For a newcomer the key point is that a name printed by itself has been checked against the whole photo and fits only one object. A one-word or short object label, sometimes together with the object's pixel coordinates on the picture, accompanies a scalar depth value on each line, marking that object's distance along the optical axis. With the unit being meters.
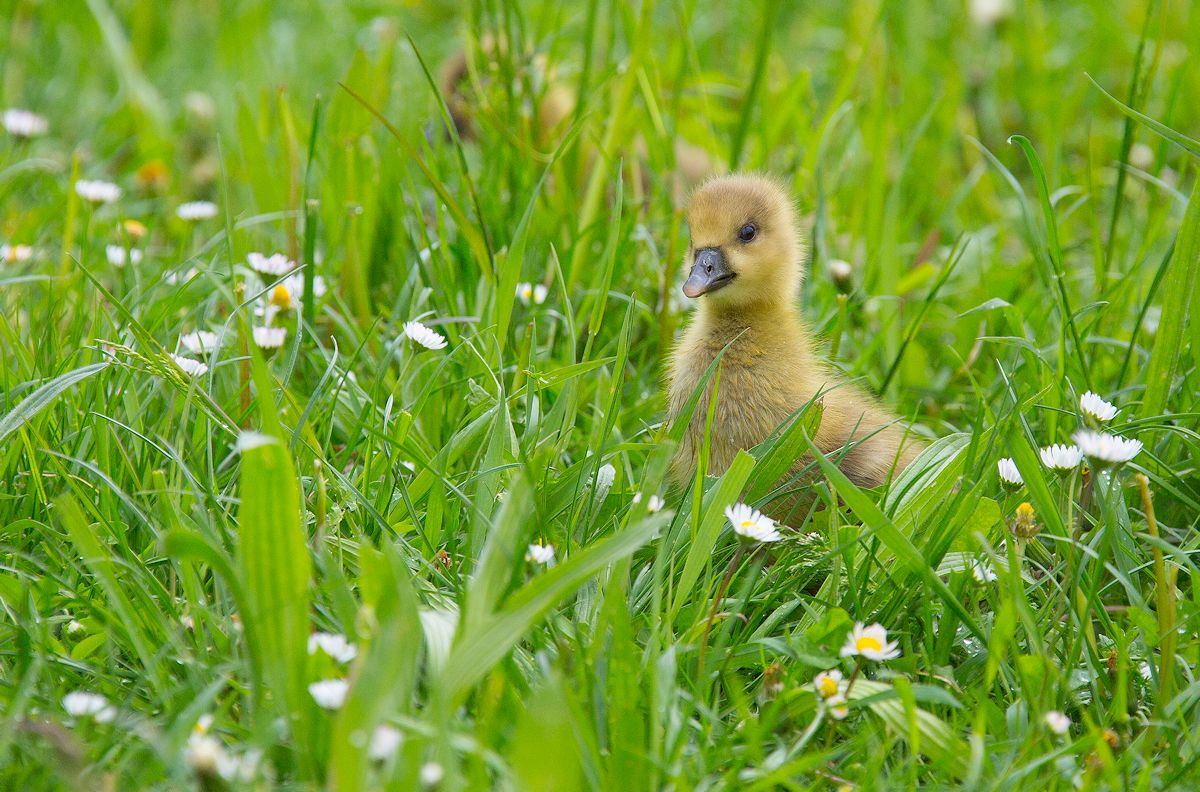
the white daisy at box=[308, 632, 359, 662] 3.53
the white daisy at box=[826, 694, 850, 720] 3.67
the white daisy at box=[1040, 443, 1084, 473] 4.25
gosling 5.28
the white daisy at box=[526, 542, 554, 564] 4.06
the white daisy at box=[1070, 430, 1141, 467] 3.86
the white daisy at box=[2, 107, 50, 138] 7.59
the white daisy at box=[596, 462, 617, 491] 4.83
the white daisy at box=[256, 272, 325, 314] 5.55
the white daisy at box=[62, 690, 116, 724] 3.40
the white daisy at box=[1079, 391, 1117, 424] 4.41
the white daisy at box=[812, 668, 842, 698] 3.74
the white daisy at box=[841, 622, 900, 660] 3.86
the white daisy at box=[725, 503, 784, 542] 3.89
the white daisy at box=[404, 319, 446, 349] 4.87
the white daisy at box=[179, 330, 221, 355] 5.00
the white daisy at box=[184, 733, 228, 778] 2.98
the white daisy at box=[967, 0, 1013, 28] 10.73
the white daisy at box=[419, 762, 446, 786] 3.03
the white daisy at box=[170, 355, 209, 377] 4.83
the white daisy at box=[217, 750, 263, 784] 3.07
